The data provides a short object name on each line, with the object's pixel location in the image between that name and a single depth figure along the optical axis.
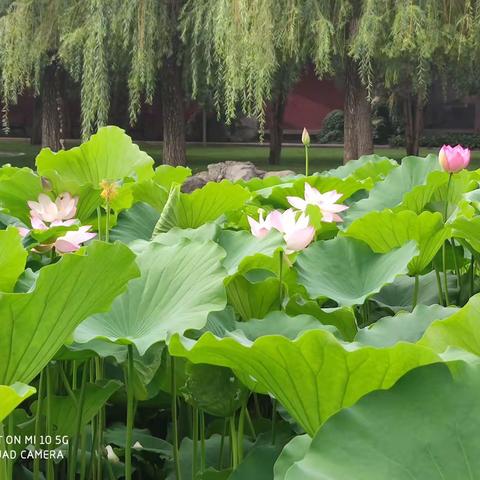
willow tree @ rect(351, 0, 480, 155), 22.97
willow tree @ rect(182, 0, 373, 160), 21.86
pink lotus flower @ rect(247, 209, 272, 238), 4.90
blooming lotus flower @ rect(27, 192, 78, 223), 5.27
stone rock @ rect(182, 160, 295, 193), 26.02
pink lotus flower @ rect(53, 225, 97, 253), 4.80
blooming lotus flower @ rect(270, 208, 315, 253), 4.71
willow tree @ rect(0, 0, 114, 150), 24.41
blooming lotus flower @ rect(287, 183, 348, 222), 5.39
